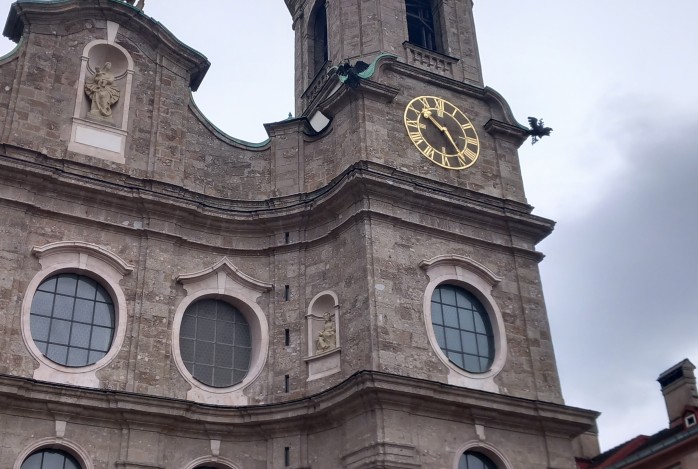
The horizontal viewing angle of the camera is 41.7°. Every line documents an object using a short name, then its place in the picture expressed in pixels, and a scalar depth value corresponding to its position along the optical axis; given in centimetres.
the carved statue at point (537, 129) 2170
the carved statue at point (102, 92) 1921
